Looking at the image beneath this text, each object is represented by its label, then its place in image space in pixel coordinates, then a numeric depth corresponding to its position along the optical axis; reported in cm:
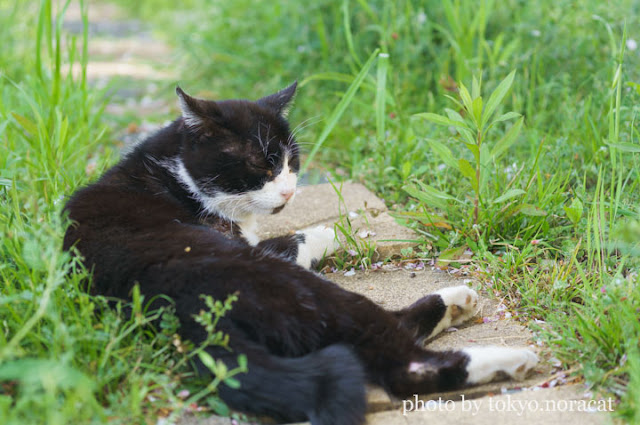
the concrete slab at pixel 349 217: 262
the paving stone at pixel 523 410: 236
